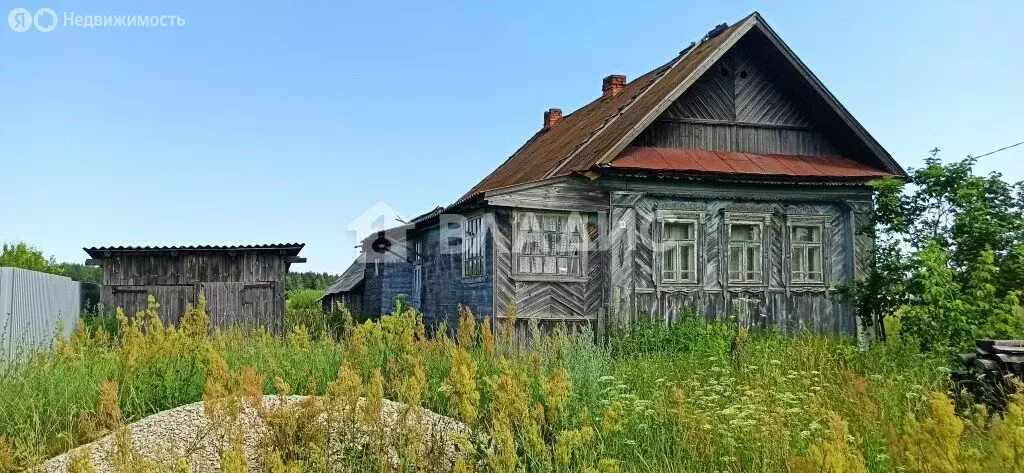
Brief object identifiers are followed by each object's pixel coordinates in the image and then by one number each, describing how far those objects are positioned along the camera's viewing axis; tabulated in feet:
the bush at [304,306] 57.97
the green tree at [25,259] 94.94
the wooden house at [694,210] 44.19
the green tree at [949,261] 31.58
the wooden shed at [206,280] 55.06
